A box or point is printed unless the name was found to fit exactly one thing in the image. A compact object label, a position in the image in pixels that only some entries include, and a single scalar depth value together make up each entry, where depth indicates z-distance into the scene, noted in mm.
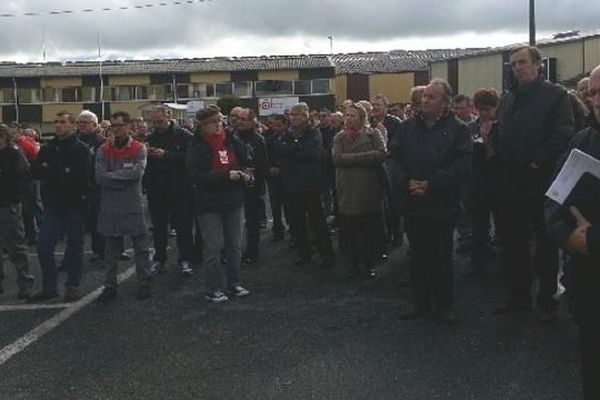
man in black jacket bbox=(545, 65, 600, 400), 3096
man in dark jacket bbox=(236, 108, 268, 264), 8945
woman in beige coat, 7586
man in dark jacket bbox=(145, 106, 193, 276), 8461
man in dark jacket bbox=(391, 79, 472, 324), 5941
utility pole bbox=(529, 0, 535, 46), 22234
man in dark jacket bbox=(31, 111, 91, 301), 7211
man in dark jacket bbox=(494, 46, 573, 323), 5633
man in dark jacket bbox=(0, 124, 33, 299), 7516
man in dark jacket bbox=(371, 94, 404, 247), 9102
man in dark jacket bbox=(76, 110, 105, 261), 8125
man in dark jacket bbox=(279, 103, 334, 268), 8422
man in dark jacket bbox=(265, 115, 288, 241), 9914
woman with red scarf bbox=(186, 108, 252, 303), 7016
